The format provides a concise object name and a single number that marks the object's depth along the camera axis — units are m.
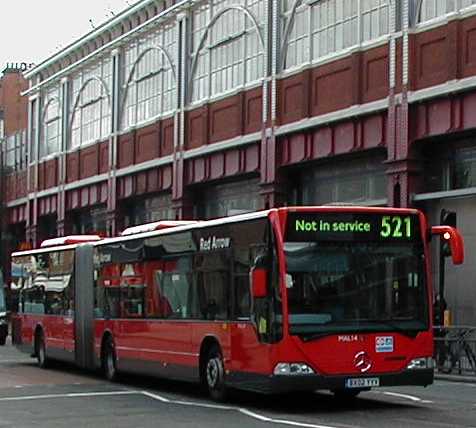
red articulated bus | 16.05
